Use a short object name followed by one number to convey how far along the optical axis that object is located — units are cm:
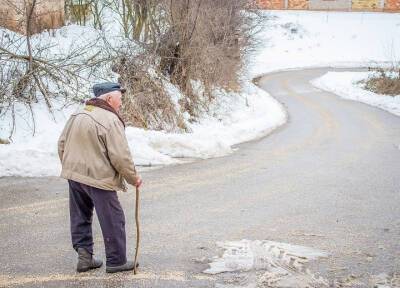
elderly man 880
